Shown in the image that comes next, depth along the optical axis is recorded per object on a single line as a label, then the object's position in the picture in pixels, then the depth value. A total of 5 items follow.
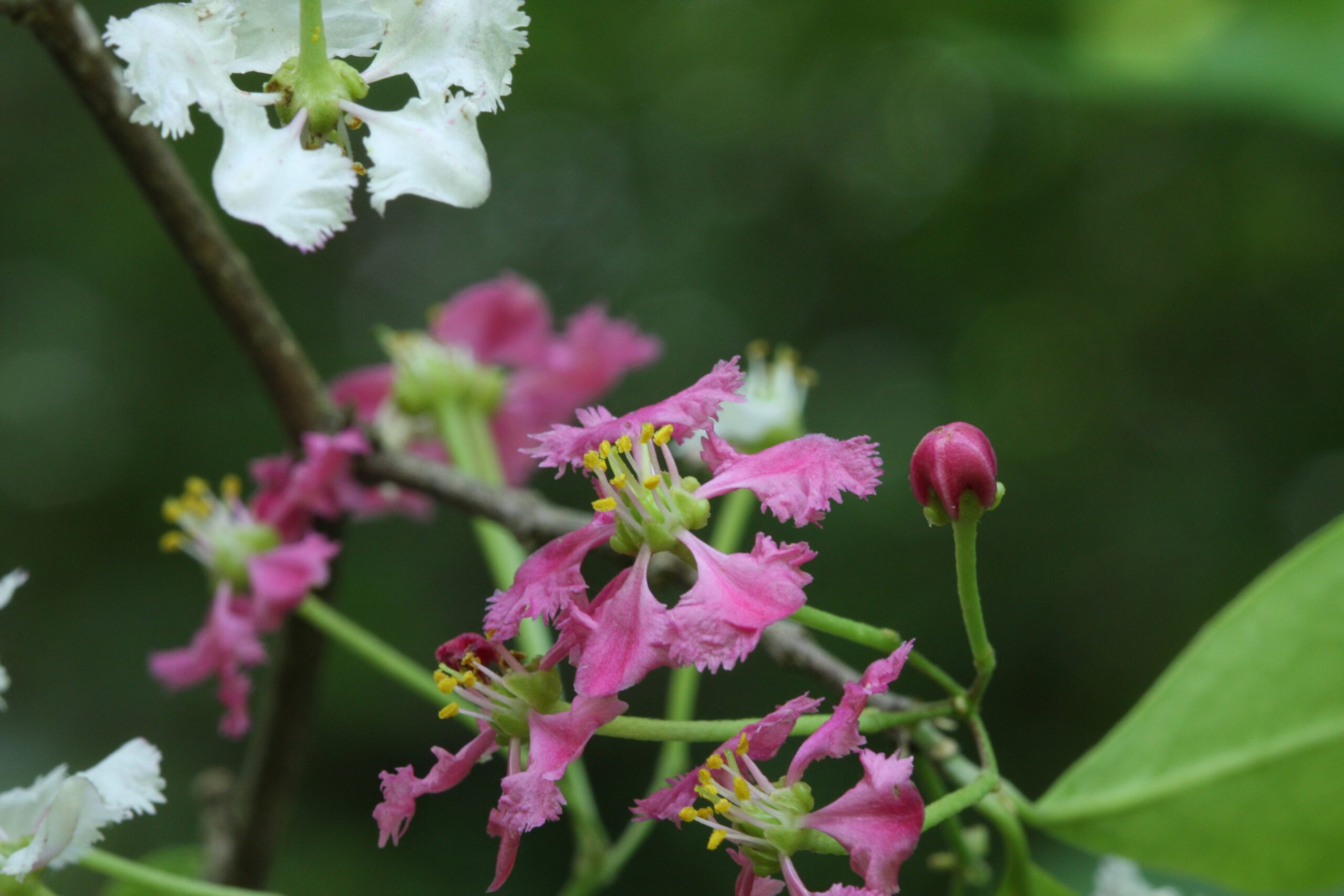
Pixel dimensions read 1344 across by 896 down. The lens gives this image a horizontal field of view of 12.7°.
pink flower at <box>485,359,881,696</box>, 0.33
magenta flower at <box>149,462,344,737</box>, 0.38
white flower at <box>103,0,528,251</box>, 0.34
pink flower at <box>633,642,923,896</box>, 0.33
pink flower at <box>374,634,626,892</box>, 0.33
